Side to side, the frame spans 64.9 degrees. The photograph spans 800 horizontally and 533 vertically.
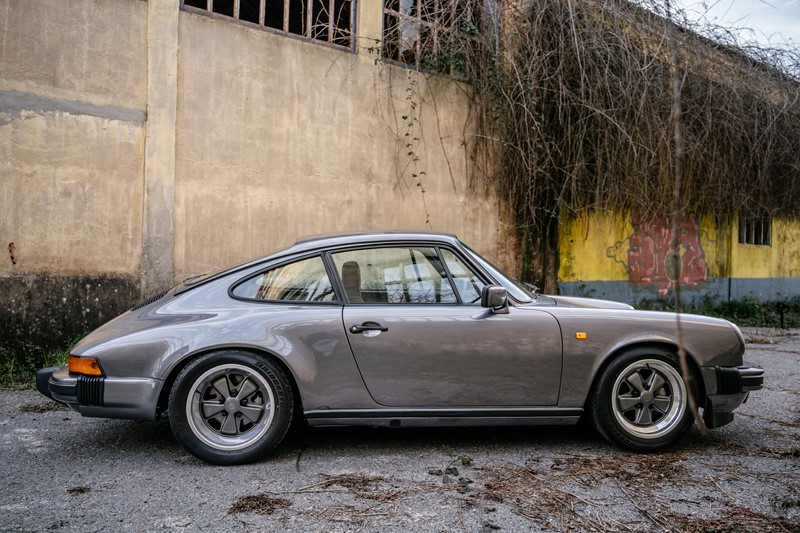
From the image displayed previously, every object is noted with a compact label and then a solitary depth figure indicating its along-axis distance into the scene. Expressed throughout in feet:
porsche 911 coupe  11.41
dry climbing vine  30.73
